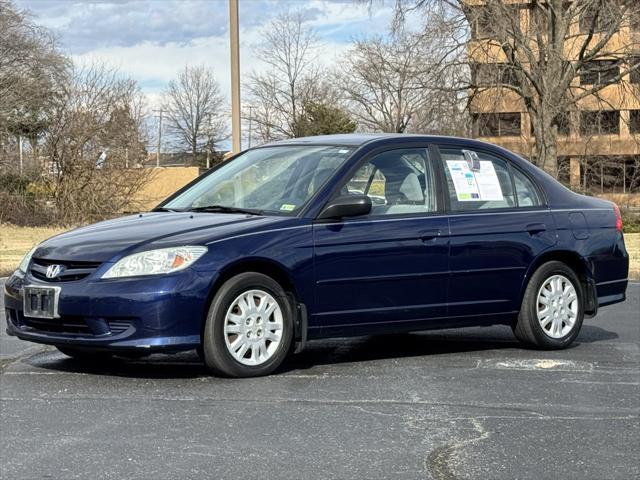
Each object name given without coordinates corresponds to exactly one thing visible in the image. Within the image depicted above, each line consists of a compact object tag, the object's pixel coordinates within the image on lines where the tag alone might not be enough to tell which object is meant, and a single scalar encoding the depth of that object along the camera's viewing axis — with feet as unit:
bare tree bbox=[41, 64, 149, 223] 93.71
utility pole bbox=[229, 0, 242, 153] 58.75
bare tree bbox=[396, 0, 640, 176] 101.50
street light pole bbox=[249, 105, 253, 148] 218.38
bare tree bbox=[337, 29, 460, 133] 102.12
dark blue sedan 23.24
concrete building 103.86
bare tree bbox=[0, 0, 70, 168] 105.91
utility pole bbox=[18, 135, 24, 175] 97.78
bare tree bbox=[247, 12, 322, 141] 211.82
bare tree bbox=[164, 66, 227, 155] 278.26
